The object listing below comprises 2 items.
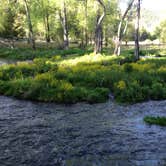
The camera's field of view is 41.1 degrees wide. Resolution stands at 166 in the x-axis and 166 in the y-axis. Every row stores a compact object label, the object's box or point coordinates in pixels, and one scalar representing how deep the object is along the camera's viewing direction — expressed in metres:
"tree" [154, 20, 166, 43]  59.04
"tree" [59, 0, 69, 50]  31.59
